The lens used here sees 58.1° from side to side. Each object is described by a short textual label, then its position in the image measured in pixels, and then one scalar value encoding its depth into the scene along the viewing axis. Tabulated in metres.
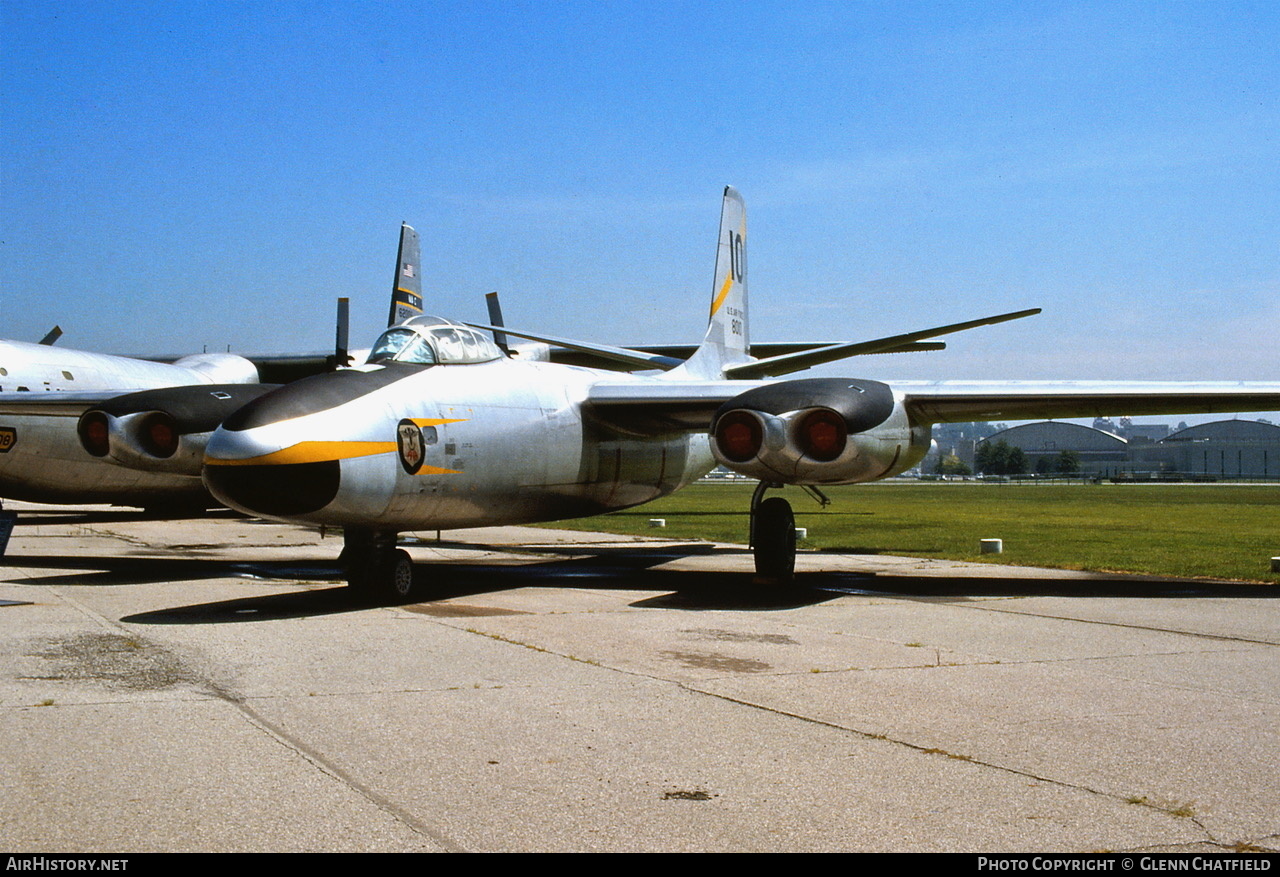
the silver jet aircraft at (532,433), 9.61
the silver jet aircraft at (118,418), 13.38
